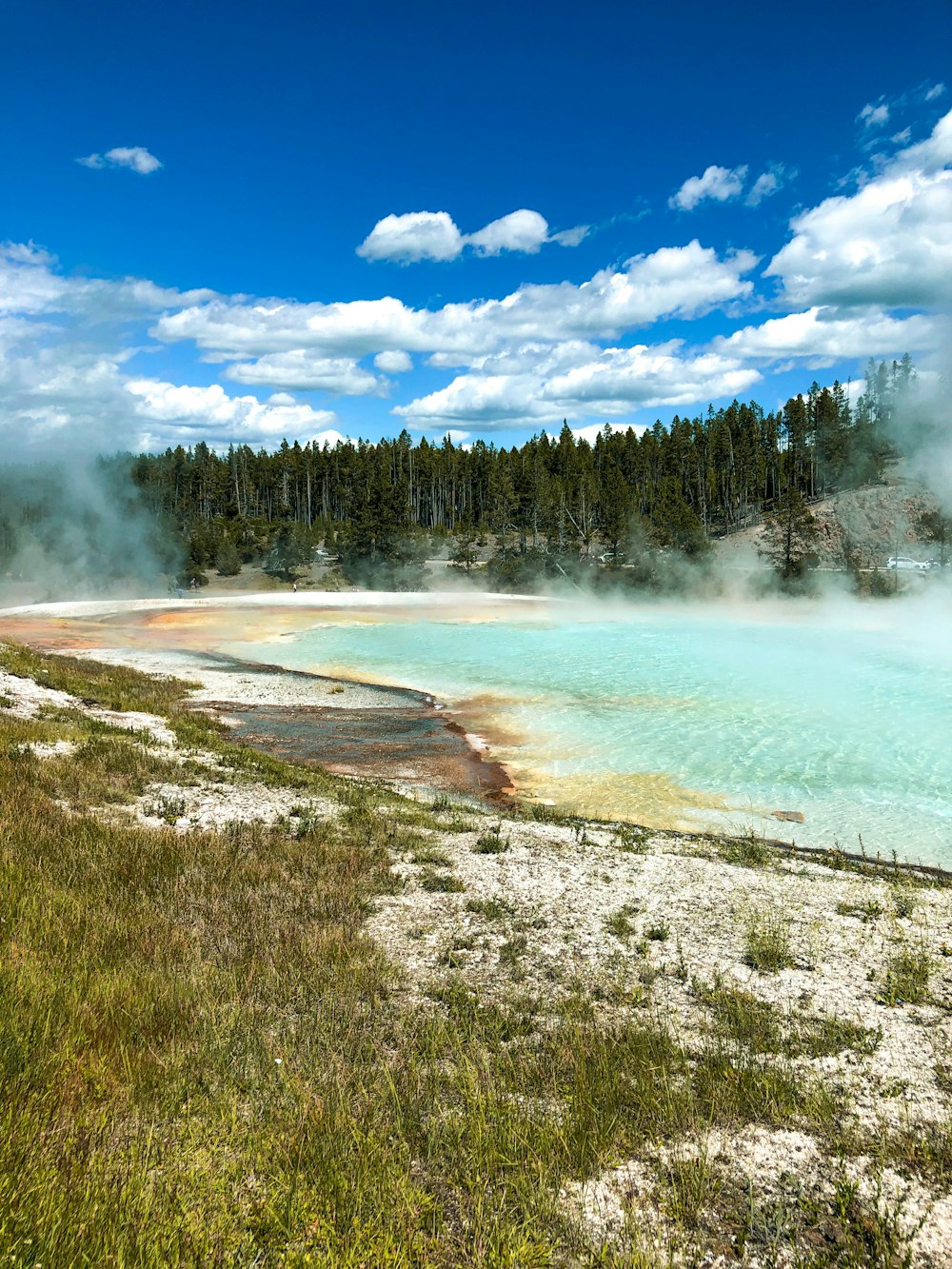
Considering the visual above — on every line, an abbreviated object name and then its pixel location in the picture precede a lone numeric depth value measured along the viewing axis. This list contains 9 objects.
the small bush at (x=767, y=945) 7.19
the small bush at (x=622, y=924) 7.95
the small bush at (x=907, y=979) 6.53
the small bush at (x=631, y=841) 11.24
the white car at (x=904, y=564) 60.65
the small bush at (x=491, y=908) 8.23
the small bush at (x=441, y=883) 8.88
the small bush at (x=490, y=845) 10.57
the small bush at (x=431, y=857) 9.85
